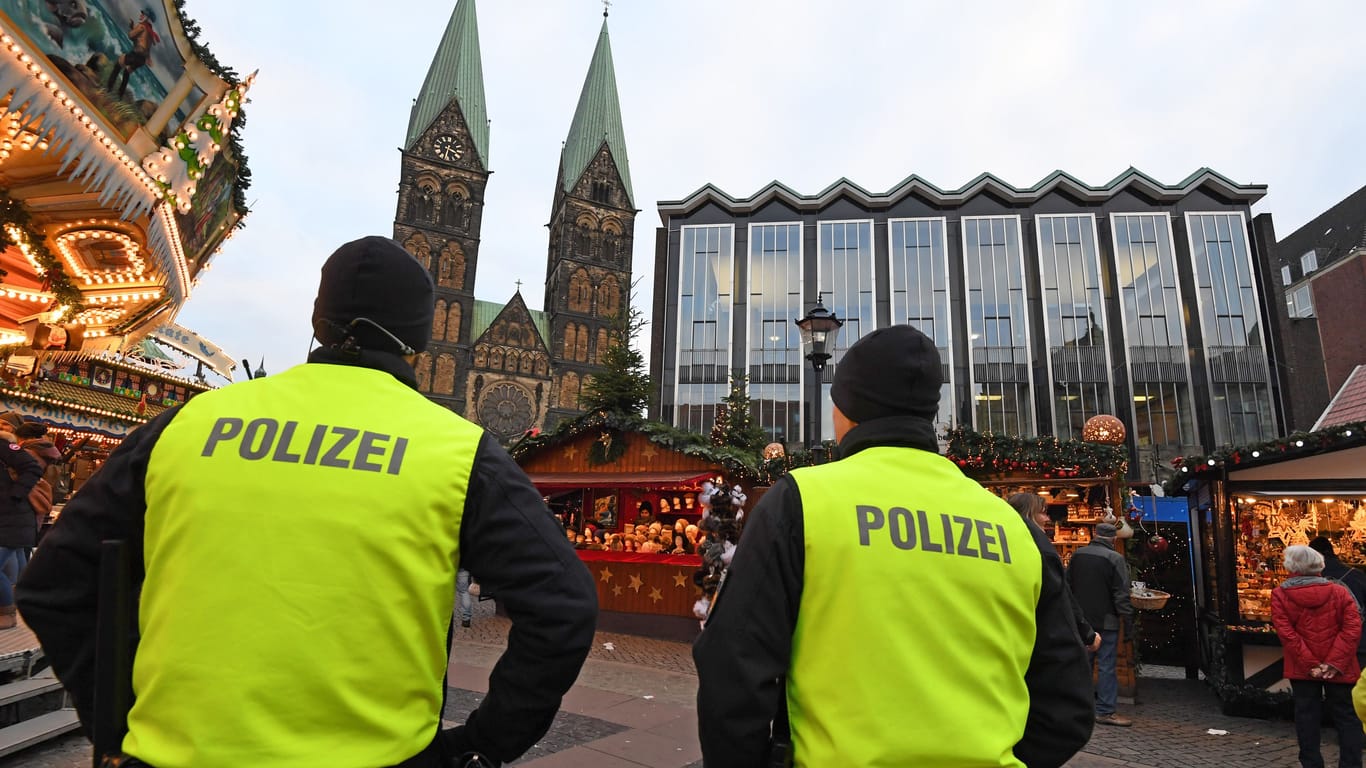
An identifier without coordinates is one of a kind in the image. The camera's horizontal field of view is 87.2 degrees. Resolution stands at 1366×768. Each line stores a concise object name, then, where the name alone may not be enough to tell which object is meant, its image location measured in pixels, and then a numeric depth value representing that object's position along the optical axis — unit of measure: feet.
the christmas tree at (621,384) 40.19
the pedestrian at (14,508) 19.80
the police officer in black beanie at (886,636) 5.23
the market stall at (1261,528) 24.85
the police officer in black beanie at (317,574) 4.30
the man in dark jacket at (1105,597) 23.91
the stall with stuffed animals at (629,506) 36.65
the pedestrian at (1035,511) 17.44
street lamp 27.28
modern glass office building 105.29
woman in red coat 17.52
